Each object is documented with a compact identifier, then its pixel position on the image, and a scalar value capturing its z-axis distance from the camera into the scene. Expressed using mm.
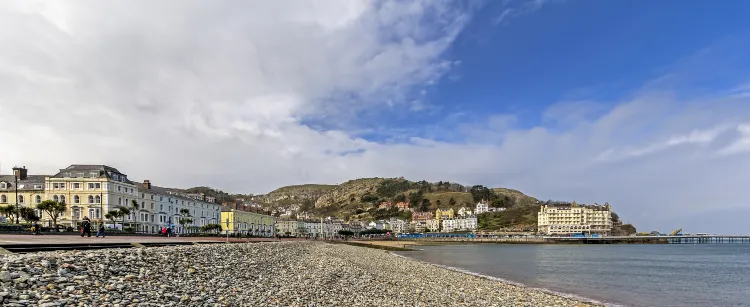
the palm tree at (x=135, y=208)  83194
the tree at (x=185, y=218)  95812
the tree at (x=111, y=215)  71188
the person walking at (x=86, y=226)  34994
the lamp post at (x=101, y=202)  78562
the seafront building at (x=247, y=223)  111600
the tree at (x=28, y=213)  62003
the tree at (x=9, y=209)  61562
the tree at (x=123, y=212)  73312
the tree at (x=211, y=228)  97438
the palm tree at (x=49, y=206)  62438
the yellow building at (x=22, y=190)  77688
